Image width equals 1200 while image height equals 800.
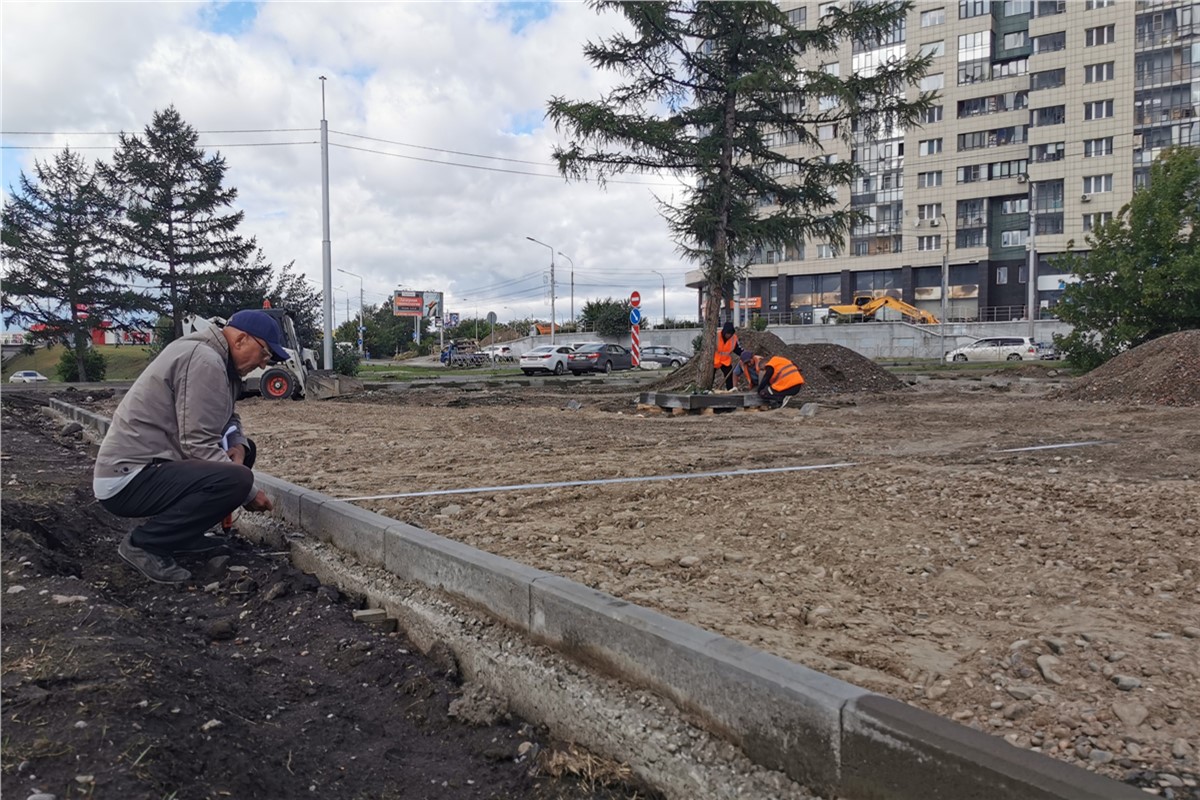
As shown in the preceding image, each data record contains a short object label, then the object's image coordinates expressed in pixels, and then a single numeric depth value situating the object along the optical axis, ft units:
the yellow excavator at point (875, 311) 182.29
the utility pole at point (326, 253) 85.46
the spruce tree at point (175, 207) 125.08
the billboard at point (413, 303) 292.61
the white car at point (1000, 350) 145.38
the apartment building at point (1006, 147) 190.29
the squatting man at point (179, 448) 14.52
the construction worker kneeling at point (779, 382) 48.14
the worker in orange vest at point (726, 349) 50.92
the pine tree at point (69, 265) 126.11
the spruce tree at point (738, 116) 49.21
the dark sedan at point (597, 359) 117.70
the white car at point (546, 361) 115.75
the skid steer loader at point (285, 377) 61.11
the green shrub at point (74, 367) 129.59
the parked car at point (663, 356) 146.72
